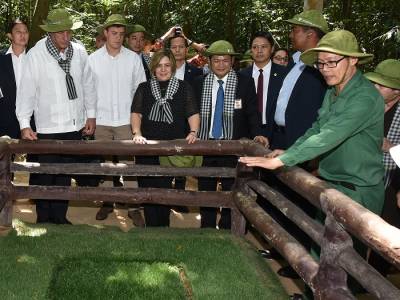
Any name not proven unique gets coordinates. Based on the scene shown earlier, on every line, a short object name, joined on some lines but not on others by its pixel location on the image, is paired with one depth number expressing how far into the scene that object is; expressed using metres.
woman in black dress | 5.01
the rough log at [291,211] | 3.36
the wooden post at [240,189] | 4.99
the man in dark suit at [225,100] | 5.13
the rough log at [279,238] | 3.33
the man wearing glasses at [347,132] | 3.02
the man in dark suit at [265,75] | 5.61
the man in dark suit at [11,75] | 5.75
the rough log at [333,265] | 2.93
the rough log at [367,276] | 2.35
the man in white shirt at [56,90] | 4.99
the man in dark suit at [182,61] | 5.98
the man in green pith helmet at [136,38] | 7.21
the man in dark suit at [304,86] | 4.51
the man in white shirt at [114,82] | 5.65
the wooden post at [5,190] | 4.91
